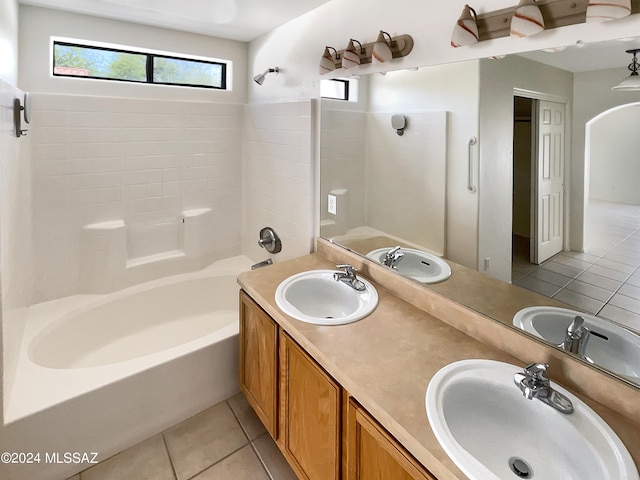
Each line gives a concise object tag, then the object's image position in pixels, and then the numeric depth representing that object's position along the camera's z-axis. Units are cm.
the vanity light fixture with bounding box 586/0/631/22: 96
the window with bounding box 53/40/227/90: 238
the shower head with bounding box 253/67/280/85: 256
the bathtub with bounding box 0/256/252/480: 165
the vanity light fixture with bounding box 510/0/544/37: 111
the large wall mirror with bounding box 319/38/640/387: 115
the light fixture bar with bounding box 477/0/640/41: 107
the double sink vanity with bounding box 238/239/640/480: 96
